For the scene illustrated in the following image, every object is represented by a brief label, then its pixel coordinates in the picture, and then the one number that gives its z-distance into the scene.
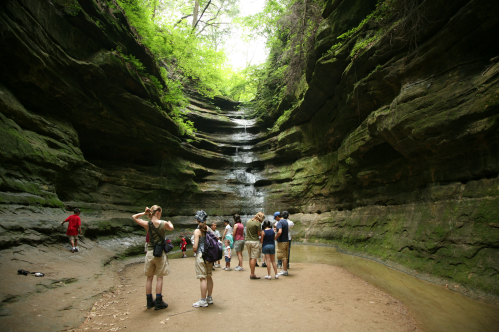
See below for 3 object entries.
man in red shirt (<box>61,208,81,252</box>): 7.98
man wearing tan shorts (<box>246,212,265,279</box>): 7.15
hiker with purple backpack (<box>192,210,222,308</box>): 4.60
